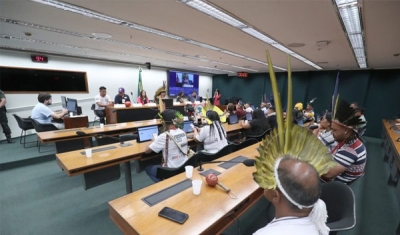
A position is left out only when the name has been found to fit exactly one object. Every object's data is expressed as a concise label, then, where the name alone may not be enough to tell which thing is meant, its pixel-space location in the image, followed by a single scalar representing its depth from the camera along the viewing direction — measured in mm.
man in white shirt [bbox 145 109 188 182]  2121
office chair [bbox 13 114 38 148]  4293
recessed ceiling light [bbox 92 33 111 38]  3786
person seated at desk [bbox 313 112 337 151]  2645
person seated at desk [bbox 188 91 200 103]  8554
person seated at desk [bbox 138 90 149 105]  6383
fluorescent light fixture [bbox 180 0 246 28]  2344
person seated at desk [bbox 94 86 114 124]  5324
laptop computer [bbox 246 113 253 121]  5307
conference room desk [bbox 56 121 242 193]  1892
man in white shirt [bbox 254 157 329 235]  750
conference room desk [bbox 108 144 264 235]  1057
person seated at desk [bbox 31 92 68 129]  3887
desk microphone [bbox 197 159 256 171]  1655
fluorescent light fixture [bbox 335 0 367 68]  2223
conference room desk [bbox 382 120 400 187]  2938
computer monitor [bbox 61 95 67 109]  5567
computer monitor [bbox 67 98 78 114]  5160
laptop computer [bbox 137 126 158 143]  2759
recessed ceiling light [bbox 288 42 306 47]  4059
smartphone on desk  1098
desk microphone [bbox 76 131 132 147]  2576
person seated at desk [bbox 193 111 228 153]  2689
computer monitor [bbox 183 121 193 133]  3534
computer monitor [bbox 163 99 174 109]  5397
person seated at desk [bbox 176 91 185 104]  6857
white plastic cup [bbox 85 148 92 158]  2092
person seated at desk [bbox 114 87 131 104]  6109
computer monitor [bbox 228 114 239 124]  4719
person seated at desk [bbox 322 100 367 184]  1581
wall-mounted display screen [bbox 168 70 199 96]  10336
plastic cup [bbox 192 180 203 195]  1366
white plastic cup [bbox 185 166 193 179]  1675
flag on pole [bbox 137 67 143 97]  8262
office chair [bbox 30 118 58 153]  3799
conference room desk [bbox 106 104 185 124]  4859
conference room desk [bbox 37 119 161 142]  2863
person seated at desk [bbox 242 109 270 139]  3922
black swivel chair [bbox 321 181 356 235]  1078
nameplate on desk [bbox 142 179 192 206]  1304
